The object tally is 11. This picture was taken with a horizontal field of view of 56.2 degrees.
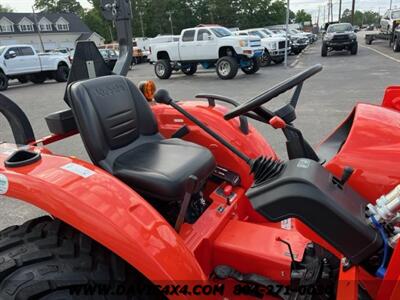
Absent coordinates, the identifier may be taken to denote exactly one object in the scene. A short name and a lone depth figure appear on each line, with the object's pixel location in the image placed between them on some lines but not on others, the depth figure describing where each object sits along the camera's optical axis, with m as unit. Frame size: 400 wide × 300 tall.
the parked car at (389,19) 19.70
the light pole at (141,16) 49.51
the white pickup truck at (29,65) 14.44
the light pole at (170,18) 50.25
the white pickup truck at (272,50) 15.55
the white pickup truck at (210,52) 12.12
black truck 17.53
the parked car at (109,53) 18.67
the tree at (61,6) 63.50
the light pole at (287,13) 12.43
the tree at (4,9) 68.69
